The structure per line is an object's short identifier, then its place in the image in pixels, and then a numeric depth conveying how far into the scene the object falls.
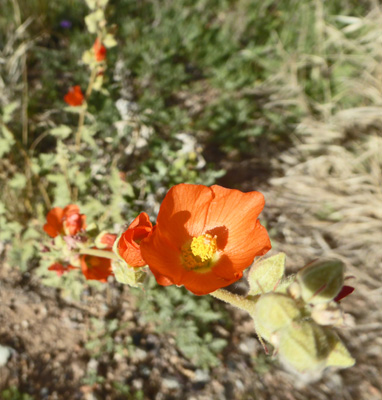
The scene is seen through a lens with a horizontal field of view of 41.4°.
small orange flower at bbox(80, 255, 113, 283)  0.13
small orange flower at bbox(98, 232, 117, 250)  0.11
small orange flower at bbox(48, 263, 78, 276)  0.13
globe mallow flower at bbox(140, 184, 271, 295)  0.10
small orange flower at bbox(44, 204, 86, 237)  0.12
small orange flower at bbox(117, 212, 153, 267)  0.10
